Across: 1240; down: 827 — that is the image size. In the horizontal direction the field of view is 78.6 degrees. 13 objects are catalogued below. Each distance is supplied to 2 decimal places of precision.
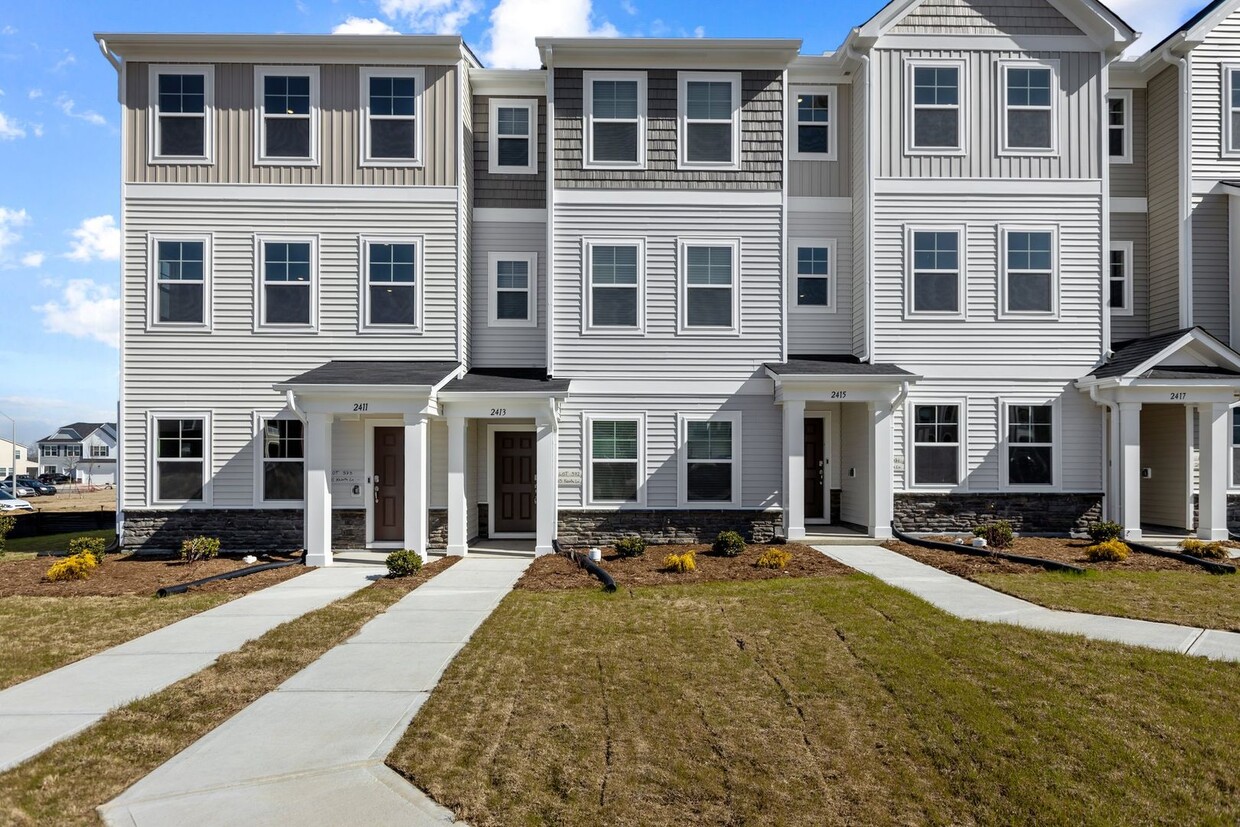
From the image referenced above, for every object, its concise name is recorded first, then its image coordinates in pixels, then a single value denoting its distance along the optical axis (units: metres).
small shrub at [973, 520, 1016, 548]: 12.63
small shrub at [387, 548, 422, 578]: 11.39
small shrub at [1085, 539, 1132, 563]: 11.70
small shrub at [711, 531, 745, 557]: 12.68
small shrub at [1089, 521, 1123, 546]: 13.16
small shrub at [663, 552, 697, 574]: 11.34
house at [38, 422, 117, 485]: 76.38
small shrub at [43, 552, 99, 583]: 11.24
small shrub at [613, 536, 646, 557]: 12.70
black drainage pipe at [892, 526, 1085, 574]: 10.92
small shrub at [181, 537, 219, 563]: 12.88
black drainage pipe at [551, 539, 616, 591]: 10.23
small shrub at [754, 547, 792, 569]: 11.38
